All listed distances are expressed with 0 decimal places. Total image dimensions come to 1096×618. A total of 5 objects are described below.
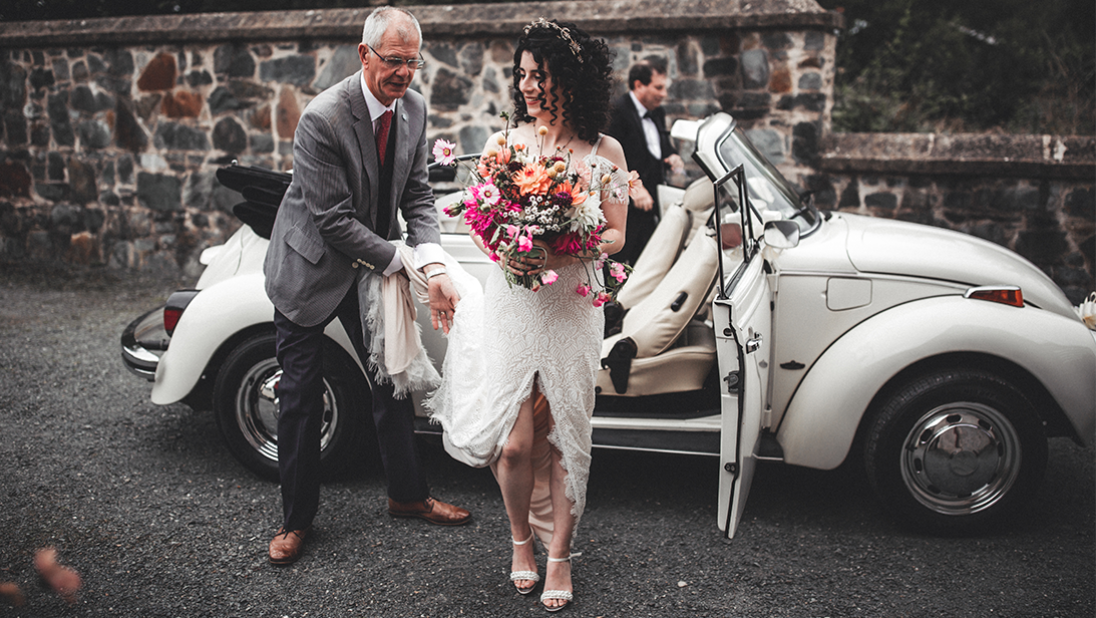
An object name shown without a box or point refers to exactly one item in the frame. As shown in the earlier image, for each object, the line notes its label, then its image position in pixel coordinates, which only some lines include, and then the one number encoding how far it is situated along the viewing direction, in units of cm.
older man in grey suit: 305
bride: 281
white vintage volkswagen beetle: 330
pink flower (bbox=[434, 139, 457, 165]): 276
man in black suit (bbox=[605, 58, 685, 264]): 486
